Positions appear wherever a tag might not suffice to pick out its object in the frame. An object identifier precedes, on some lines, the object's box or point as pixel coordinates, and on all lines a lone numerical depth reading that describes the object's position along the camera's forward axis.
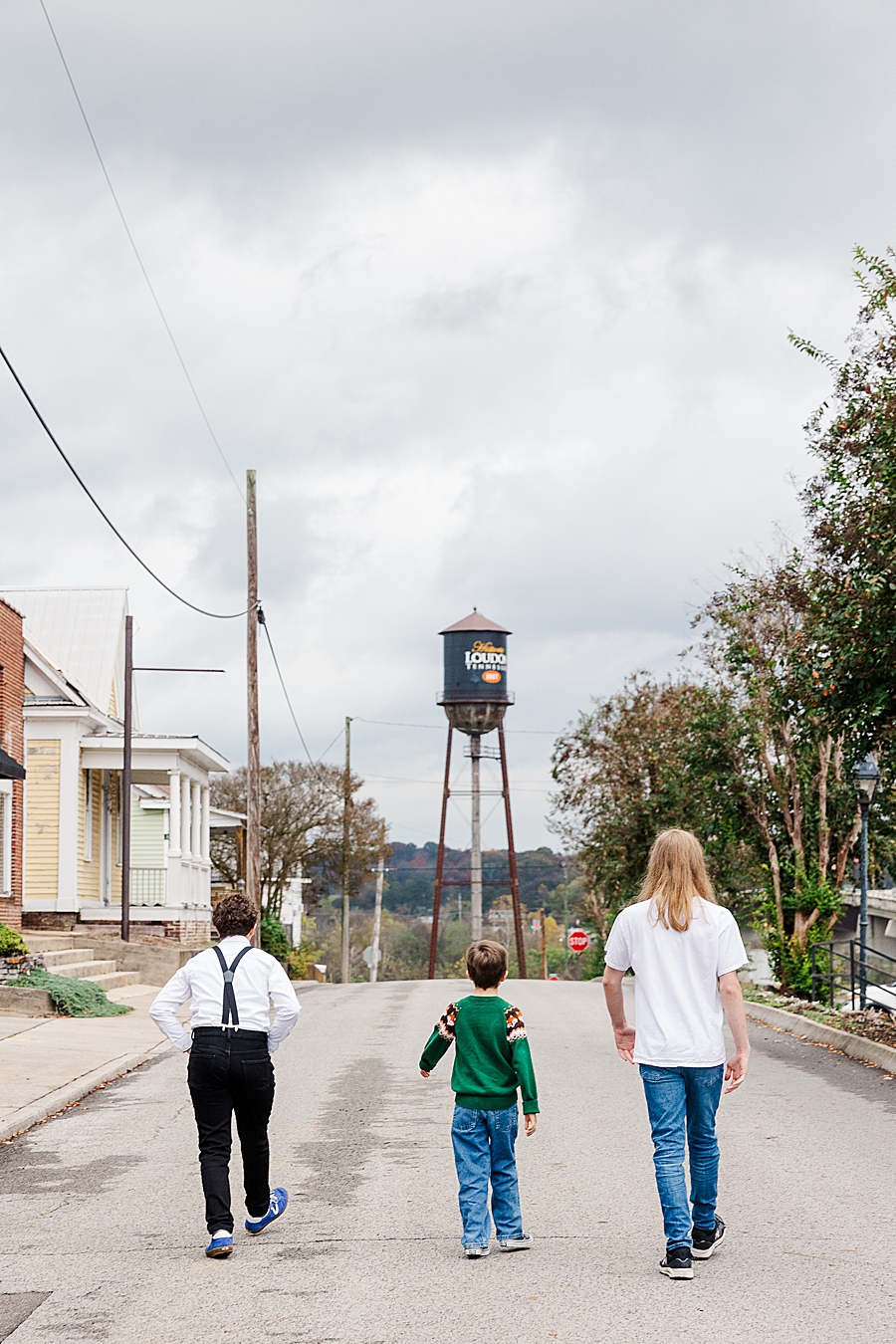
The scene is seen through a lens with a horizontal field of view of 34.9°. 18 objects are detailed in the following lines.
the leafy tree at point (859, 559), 13.38
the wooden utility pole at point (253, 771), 27.92
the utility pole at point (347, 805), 52.16
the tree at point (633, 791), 30.22
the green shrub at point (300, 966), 39.12
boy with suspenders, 6.43
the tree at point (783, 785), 24.09
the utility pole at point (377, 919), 62.17
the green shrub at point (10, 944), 20.82
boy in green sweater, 6.12
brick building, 25.23
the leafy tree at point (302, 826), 51.84
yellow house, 29.97
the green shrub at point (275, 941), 38.06
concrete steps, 22.91
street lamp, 20.34
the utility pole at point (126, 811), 27.53
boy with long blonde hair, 5.87
